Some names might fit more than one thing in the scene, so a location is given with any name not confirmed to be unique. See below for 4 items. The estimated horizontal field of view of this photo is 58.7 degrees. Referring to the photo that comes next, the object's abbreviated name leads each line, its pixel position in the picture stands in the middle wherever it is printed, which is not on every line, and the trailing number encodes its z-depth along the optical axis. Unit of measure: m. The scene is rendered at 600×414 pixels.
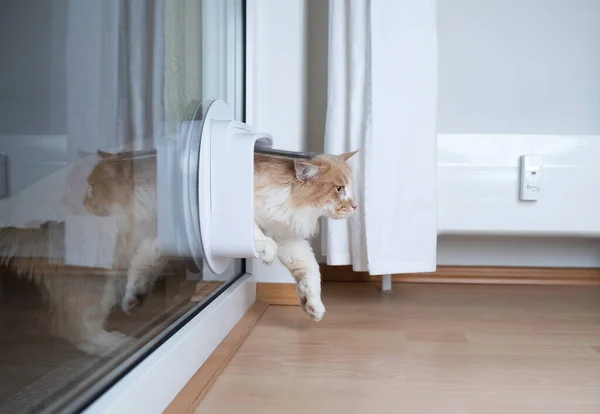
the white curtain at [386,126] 1.60
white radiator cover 1.84
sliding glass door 0.46
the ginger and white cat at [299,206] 1.15
